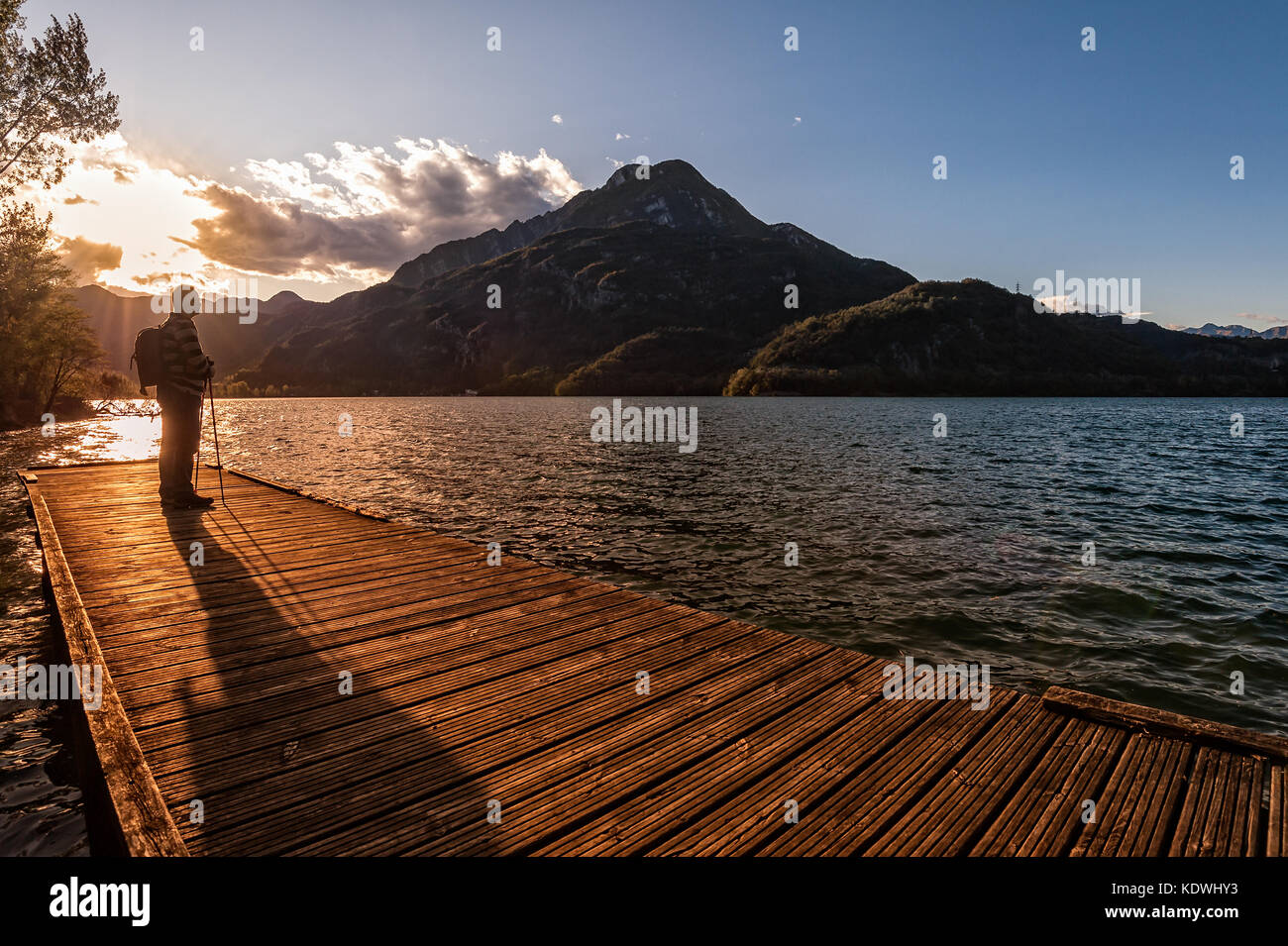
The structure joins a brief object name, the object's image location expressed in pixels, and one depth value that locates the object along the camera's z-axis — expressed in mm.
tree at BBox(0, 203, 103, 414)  42375
